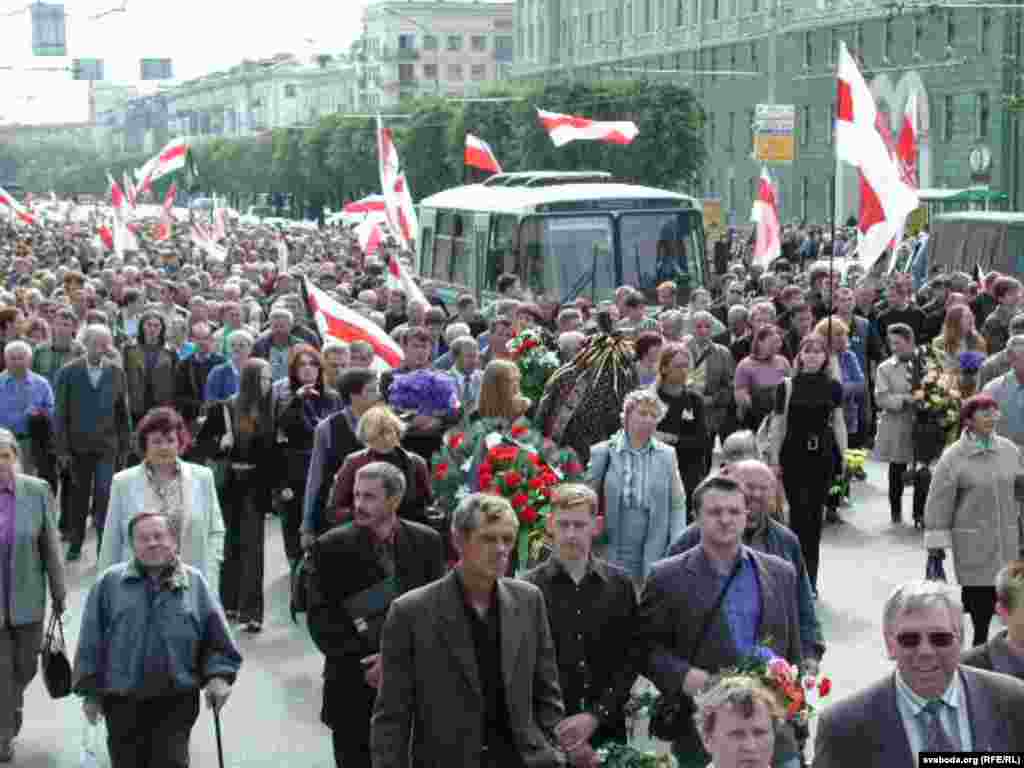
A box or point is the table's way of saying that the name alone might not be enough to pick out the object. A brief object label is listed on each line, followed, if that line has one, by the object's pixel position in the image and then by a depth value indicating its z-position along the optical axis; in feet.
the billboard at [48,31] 128.57
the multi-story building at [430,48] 498.69
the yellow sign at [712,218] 126.72
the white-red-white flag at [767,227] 90.63
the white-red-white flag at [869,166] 58.03
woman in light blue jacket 30.63
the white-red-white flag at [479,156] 106.11
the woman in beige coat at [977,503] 33.06
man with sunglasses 16.96
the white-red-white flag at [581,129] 104.37
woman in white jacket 29.17
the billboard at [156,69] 238.31
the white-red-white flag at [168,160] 129.59
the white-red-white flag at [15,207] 129.08
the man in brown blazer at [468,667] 20.01
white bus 77.20
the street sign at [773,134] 120.26
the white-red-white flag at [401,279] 65.57
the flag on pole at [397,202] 101.55
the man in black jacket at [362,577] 24.12
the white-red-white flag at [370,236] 108.37
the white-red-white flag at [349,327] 48.29
